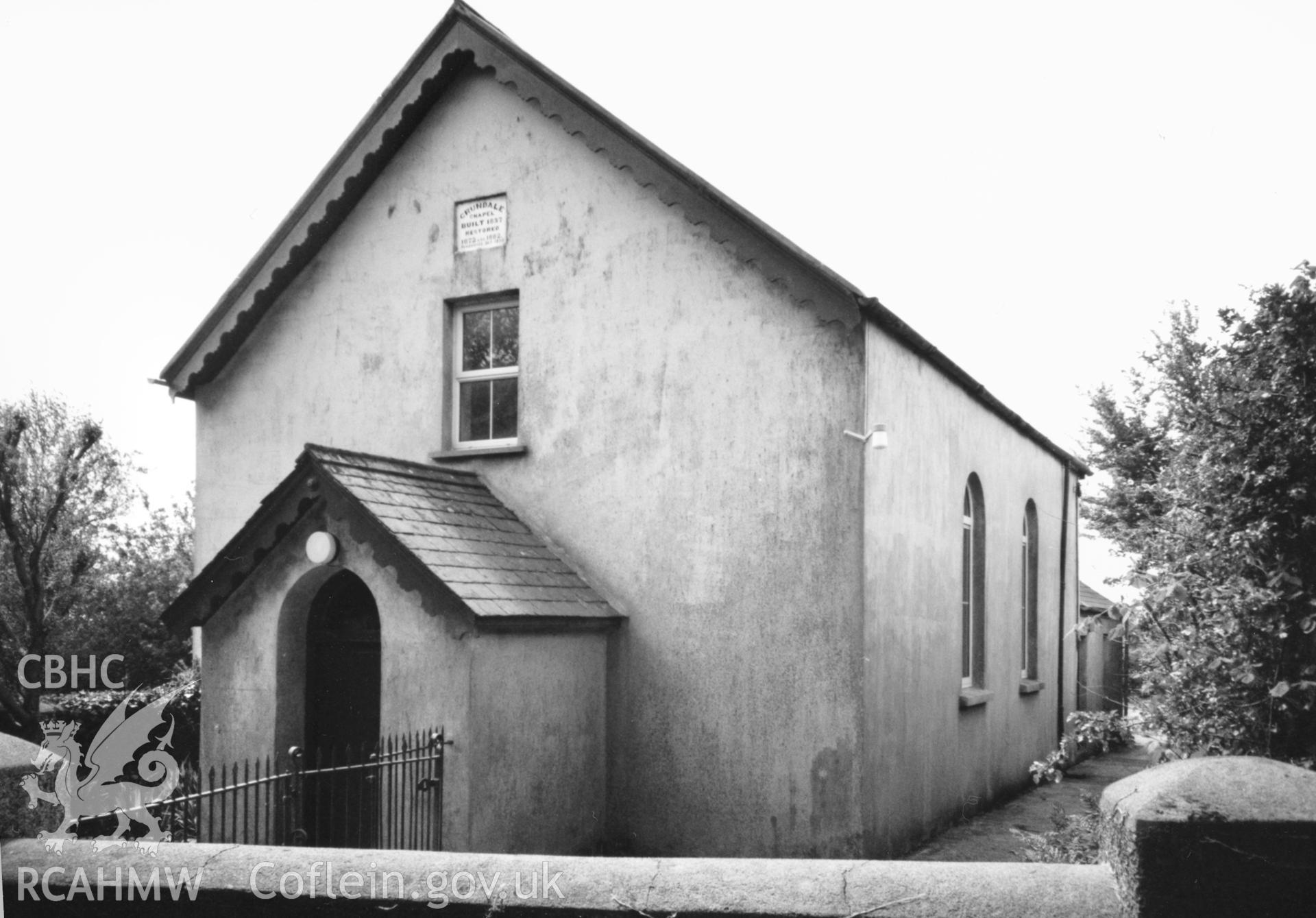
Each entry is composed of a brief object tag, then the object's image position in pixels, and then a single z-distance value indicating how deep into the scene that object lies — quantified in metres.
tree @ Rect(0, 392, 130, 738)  21.27
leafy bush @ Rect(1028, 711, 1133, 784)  7.92
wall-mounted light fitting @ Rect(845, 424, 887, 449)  10.39
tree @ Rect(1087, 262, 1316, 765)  6.39
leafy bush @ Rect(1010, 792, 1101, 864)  7.46
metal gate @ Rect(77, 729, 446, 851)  8.03
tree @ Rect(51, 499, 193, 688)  25.53
